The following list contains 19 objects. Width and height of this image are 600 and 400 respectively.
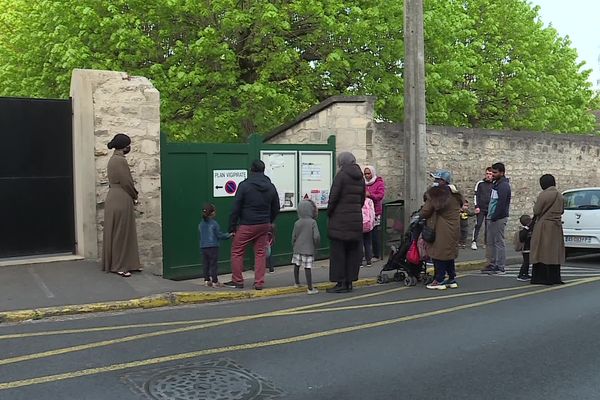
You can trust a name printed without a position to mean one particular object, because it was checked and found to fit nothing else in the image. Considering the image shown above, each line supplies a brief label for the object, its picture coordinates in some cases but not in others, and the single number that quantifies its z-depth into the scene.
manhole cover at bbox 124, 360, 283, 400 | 4.21
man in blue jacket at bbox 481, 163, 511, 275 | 9.85
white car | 11.76
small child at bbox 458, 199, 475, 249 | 13.13
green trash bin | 11.71
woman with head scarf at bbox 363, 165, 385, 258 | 10.85
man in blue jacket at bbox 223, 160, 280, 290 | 8.11
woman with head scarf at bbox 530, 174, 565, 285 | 8.91
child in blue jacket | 8.20
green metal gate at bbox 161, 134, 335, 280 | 9.24
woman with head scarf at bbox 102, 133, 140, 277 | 8.11
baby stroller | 8.88
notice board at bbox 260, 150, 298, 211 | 10.39
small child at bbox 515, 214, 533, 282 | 9.60
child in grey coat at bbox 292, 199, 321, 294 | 8.25
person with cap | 8.42
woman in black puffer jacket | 8.03
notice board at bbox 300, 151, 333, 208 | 10.85
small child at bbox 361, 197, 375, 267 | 10.39
